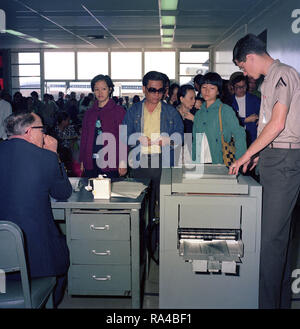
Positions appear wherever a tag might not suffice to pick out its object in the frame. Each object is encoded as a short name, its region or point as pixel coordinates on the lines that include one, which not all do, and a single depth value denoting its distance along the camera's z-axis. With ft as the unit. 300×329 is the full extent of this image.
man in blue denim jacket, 10.12
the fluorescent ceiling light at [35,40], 39.04
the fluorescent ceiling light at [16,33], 33.69
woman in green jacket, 9.61
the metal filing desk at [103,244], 7.90
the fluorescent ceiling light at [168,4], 21.80
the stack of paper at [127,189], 8.38
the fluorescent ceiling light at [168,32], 32.86
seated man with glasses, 6.37
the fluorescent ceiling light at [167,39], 38.08
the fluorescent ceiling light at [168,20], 26.45
